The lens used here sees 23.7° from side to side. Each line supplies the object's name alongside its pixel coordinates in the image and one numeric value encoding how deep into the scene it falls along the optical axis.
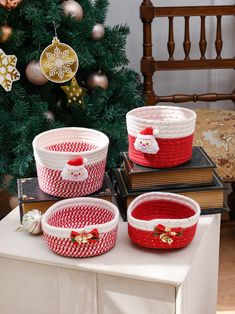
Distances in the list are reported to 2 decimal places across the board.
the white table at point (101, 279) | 1.01
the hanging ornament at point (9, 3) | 1.52
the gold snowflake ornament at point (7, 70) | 1.56
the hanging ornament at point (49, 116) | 1.60
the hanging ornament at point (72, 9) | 1.58
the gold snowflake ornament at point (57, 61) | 1.55
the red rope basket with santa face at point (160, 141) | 1.16
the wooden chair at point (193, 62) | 1.97
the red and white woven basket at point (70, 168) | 1.12
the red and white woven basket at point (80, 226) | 1.02
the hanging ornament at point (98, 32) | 1.68
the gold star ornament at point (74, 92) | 1.64
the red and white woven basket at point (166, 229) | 1.04
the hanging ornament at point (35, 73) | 1.57
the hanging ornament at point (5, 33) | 1.54
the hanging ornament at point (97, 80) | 1.70
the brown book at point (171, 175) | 1.18
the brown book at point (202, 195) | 1.19
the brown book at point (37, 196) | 1.16
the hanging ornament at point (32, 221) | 1.11
